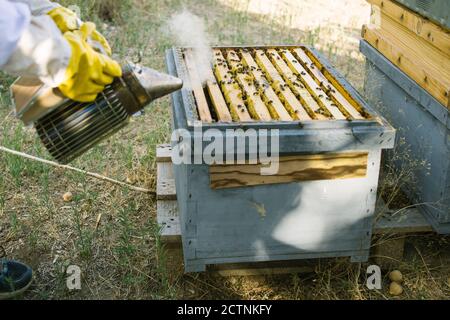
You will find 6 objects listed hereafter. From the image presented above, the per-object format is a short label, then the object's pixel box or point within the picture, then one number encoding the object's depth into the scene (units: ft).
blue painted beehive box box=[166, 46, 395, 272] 8.04
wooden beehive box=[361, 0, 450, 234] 9.07
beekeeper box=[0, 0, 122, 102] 6.55
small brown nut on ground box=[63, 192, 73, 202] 12.17
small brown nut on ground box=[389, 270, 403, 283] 9.84
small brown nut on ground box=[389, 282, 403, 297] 9.61
